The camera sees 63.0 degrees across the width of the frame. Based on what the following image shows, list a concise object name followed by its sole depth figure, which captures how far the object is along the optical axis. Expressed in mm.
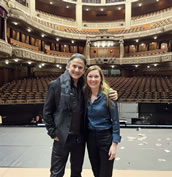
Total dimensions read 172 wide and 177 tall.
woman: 1206
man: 1217
